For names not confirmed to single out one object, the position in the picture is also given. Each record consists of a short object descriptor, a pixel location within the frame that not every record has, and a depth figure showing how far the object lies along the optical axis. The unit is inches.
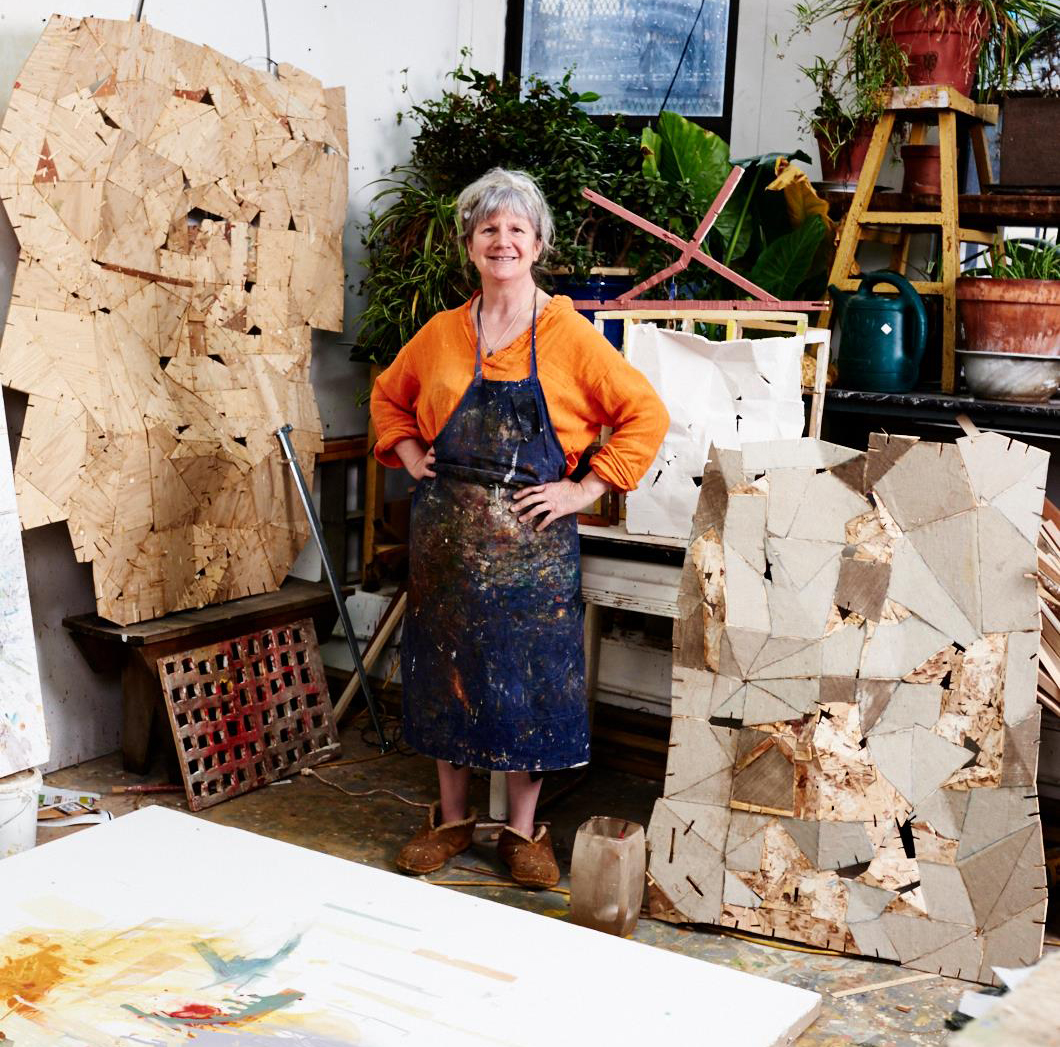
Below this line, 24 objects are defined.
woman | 116.1
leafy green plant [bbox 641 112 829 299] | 148.9
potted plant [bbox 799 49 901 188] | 144.3
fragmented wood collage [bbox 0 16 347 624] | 128.0
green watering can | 139.7
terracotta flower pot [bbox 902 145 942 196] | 148.0
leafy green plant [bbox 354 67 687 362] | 149.3
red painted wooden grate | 139.6
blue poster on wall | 170.2
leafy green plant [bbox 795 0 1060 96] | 138.9
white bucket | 116.0
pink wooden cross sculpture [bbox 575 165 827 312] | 129.0
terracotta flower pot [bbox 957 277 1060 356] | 131.3
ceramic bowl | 132.3
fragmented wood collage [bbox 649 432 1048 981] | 106.4
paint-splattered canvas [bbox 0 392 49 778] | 116.8
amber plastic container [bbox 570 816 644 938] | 78.2
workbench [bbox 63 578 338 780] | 138.1
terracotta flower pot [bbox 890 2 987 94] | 139.3
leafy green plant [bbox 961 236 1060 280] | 137.0
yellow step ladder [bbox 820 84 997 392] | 141.6
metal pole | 152.4
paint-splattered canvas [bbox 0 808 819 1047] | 65.0
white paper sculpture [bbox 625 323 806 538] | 122.2
